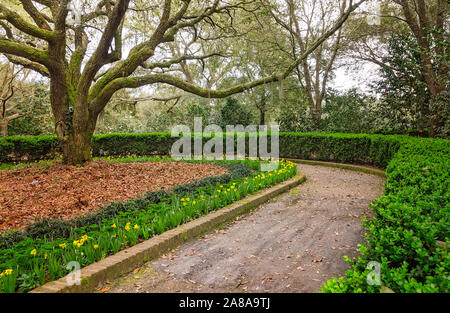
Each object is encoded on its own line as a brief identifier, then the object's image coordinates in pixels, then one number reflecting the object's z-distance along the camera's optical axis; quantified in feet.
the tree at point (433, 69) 36.04
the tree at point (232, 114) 62.18
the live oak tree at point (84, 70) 24.80
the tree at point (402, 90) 43.45
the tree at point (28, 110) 52.11
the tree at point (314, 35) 52.90
